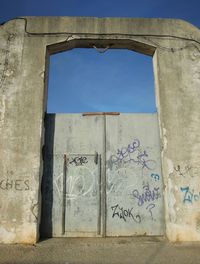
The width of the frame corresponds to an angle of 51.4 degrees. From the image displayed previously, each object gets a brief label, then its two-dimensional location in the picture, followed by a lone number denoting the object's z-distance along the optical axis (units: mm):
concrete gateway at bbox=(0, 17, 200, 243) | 4215
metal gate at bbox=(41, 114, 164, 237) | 4374
